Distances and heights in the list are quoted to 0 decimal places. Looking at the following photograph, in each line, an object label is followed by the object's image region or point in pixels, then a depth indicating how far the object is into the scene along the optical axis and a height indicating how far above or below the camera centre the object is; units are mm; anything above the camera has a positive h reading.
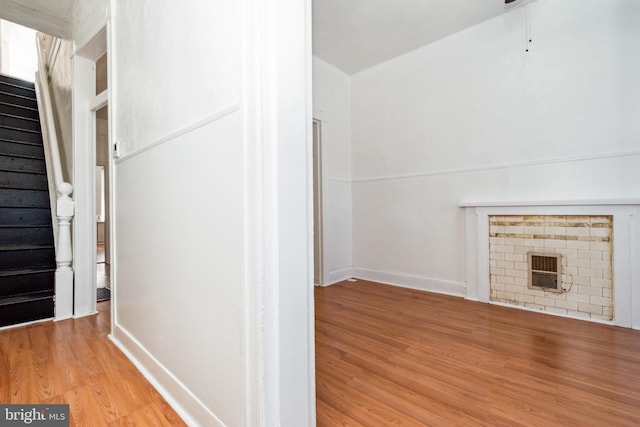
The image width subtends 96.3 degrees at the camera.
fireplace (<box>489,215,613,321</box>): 2260 -457
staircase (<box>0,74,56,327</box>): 2375 -96
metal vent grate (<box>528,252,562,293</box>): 2434 -537
